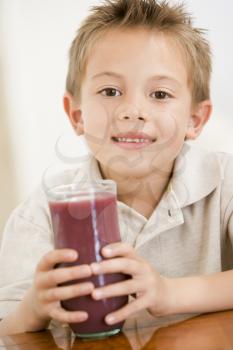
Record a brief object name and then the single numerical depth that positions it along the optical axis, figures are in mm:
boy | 898
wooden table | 679
